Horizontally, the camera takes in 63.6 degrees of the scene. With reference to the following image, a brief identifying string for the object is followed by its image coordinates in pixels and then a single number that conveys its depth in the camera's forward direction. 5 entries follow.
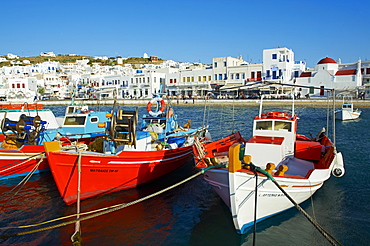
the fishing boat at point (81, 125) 16.16
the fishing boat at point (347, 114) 35.09
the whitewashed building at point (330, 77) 54.53
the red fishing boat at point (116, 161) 9.70
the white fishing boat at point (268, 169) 7.58
